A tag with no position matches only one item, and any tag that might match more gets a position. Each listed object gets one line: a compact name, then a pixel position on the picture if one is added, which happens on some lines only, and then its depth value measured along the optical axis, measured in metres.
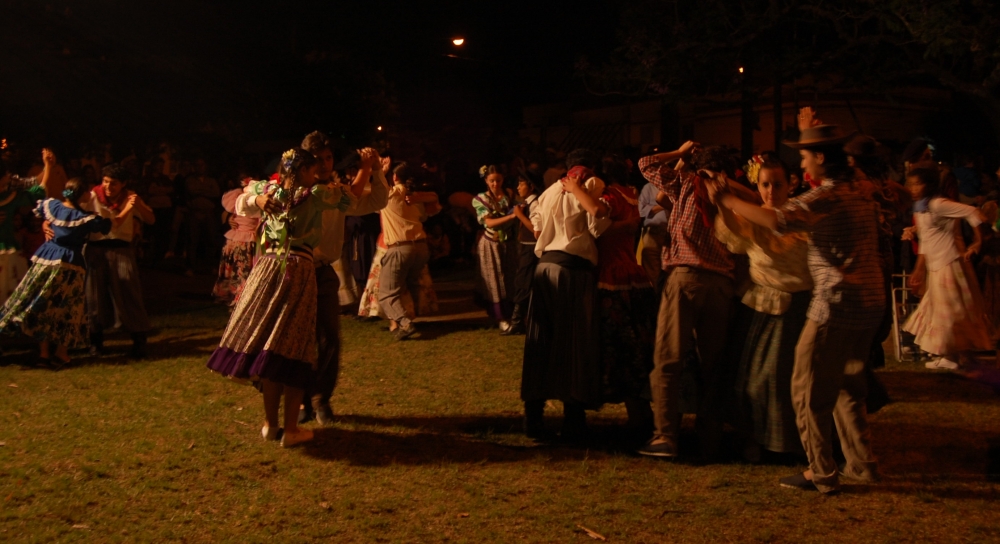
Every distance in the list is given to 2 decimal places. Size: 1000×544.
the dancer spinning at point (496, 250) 10.23
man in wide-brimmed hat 4.63
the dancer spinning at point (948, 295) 7.64
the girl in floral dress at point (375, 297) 10.56
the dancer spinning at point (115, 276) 8.72
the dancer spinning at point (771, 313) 5.24
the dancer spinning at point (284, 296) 5.48
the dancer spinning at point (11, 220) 8.89
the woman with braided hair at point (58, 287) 8.13
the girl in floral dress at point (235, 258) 11.54
